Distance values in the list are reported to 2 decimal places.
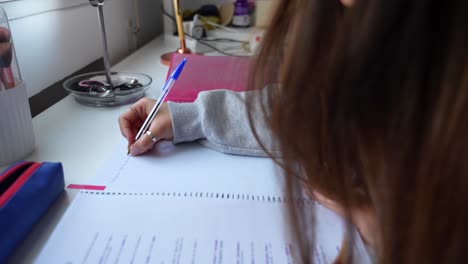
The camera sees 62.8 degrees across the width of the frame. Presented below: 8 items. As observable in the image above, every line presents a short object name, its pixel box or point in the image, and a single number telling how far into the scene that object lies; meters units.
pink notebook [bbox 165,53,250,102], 0.65
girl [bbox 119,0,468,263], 0.18
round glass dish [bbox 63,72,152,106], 0.67
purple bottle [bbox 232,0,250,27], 1.26
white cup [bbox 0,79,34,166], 0.46
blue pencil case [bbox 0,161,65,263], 0.32
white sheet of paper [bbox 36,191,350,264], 0.33
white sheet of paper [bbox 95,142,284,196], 0.43
